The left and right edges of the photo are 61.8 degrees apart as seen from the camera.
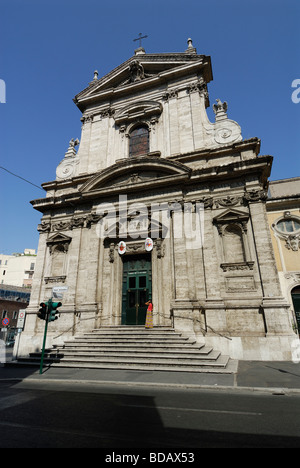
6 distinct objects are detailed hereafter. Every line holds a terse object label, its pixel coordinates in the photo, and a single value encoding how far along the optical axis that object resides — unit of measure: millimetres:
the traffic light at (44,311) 10038
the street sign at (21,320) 12530
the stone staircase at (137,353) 9523
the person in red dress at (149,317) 12817
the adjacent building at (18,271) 56500
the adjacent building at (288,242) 15227
